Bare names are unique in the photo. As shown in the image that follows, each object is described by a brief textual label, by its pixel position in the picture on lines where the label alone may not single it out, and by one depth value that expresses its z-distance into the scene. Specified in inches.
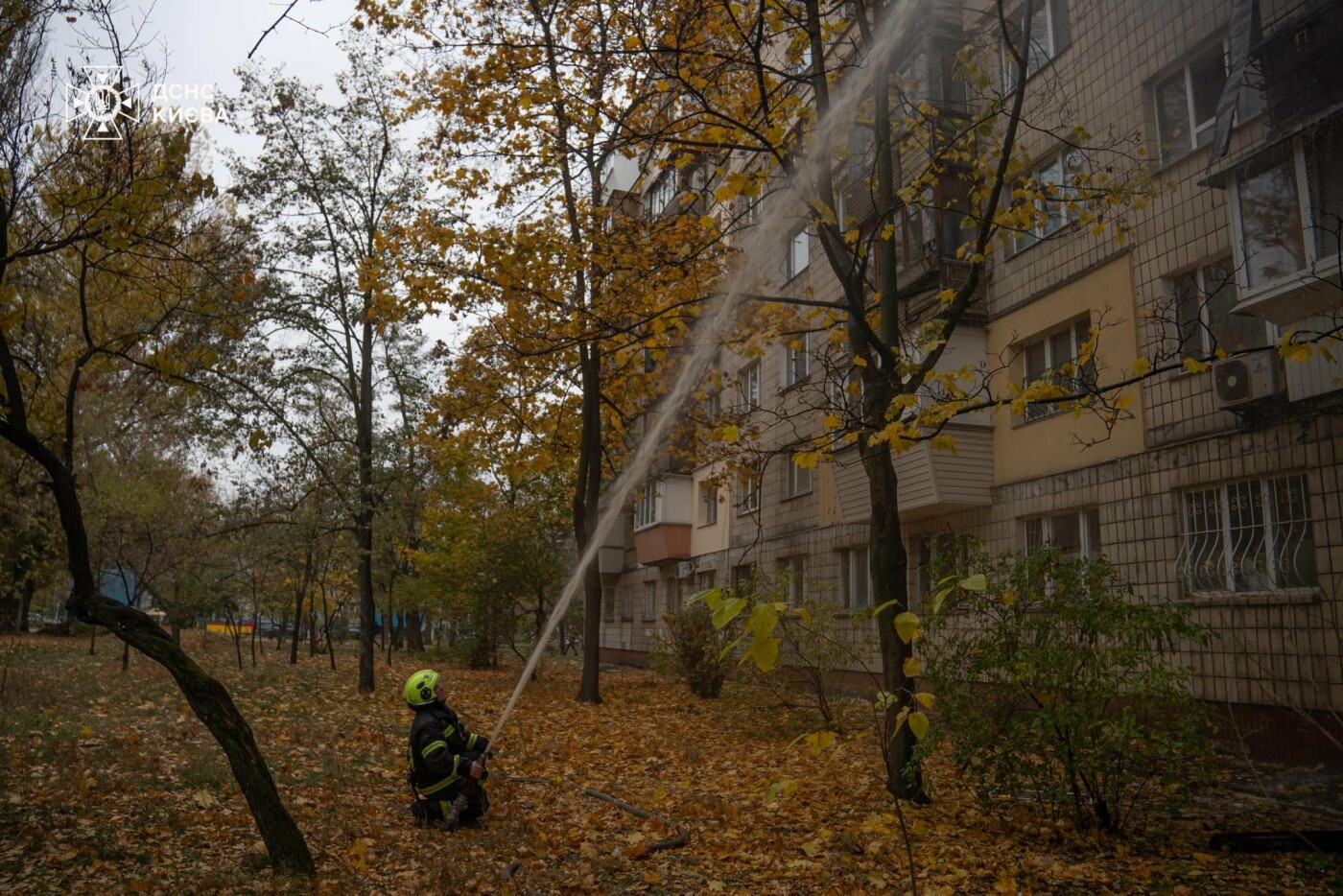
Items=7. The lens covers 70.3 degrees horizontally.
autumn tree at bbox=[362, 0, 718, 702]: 403.2
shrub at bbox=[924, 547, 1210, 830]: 265.6
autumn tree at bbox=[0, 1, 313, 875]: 257.9
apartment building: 387.2
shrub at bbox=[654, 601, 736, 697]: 676.7
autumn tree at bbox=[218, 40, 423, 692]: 727.1
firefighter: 315.3
